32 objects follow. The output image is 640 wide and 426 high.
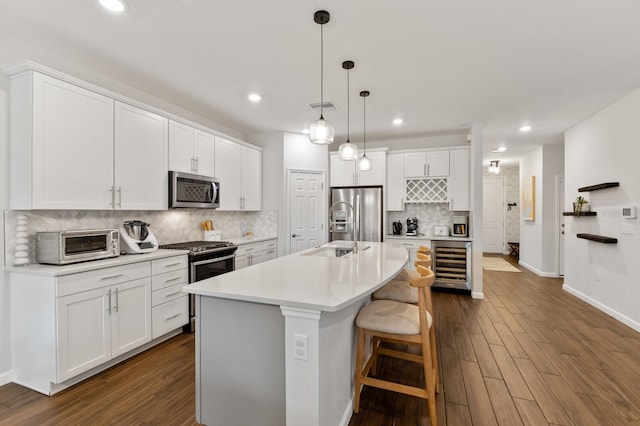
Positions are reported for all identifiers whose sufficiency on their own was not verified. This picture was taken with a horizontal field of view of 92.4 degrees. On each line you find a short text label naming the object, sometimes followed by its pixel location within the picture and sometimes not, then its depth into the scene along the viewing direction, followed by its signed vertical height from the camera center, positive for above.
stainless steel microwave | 3.36 +0.25
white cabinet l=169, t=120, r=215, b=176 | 3.46 +0.75
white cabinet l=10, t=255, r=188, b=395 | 2.16 -0.85
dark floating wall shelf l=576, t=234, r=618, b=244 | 3.70 -0.33
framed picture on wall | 6.57 +0.33
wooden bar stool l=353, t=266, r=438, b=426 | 1.80 -0.70
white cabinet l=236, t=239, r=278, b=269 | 4.21 -0.61
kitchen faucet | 5.35 +0.08
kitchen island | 1.47 -0.72
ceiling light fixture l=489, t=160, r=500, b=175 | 7.53 +1.12
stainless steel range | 3.29 -0.54
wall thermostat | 3.37 +0.01
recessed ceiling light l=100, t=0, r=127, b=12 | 1.98 +1.36
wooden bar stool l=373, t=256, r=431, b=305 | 2.45 -0.66
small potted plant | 4.37 +0.11
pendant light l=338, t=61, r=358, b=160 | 3.07 +0.61
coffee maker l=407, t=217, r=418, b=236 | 5.50 -0.25
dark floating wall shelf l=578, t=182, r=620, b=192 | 3.68 +0.34
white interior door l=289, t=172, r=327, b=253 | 5.27 +0.03
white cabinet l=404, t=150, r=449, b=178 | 5.18 +0.83
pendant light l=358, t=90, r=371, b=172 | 3.55 +0.69
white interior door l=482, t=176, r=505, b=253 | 9.03 -0.05
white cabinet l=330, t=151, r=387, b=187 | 5.36 +0.71
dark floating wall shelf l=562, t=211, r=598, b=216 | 4.16 -0.02
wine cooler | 4.82 -0.82
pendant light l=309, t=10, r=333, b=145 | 2.35 +0.62
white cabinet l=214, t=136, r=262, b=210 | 4.28 +0.56
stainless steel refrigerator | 5.26 -0.04
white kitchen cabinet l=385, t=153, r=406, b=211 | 5.41 +0.52
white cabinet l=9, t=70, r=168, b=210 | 2.23 +0.52
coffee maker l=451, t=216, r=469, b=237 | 5.28 -0.24
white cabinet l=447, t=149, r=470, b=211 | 5.07 +0.52
